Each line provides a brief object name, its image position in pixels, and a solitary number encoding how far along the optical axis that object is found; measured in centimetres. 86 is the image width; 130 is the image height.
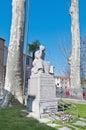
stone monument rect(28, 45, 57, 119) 455
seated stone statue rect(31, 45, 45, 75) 481
